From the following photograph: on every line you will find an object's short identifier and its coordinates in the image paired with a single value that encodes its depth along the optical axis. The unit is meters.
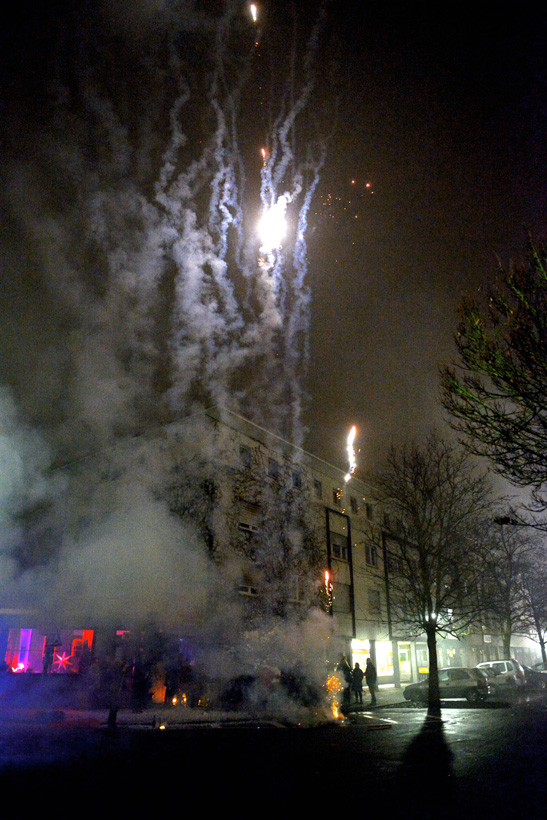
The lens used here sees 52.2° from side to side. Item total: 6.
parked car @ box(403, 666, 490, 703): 19.61
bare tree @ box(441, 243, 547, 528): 9.44
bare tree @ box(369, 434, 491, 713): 21.30
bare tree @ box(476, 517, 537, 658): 35.41
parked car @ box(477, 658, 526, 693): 23.20
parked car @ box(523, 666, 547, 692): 27.81
